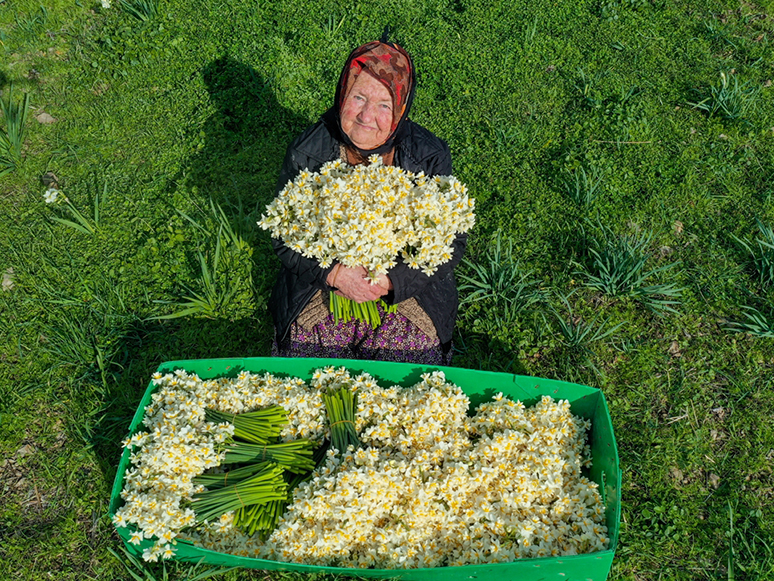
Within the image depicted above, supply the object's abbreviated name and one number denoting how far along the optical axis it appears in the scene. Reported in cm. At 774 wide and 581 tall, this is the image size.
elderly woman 334
